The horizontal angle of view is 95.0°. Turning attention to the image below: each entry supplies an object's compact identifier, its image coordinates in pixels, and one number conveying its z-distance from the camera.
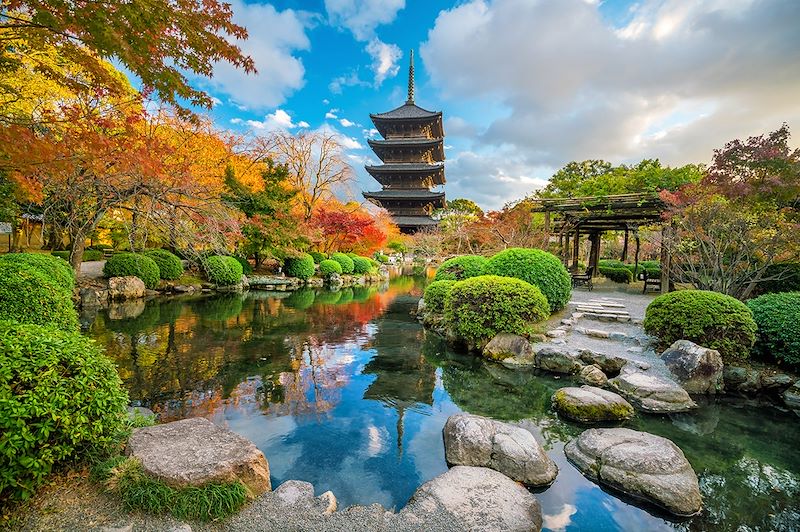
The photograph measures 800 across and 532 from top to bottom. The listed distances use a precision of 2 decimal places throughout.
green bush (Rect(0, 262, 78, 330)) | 4.49
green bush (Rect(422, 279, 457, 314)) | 9.34
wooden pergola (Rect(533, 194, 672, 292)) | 11.09
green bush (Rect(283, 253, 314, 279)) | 18.11
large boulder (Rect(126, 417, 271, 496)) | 2.45
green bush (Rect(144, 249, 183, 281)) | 13.50
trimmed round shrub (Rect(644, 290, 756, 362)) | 5.37
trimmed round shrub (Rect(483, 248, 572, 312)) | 8.45
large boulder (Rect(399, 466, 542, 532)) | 2.48
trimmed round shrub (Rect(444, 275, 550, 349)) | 6.71
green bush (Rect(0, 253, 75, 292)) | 6.32
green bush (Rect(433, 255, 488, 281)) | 10.20
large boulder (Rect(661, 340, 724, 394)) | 5.12
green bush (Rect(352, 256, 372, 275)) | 22.67
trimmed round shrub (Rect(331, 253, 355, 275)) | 21.02
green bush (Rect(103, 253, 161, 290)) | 12.08
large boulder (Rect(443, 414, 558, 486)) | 3.19
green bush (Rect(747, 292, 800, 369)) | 5.20
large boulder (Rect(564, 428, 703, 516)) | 2.89
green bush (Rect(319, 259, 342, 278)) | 19.30
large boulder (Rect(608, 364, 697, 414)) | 4.64
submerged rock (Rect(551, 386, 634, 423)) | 4.31
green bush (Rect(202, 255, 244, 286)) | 14.61
